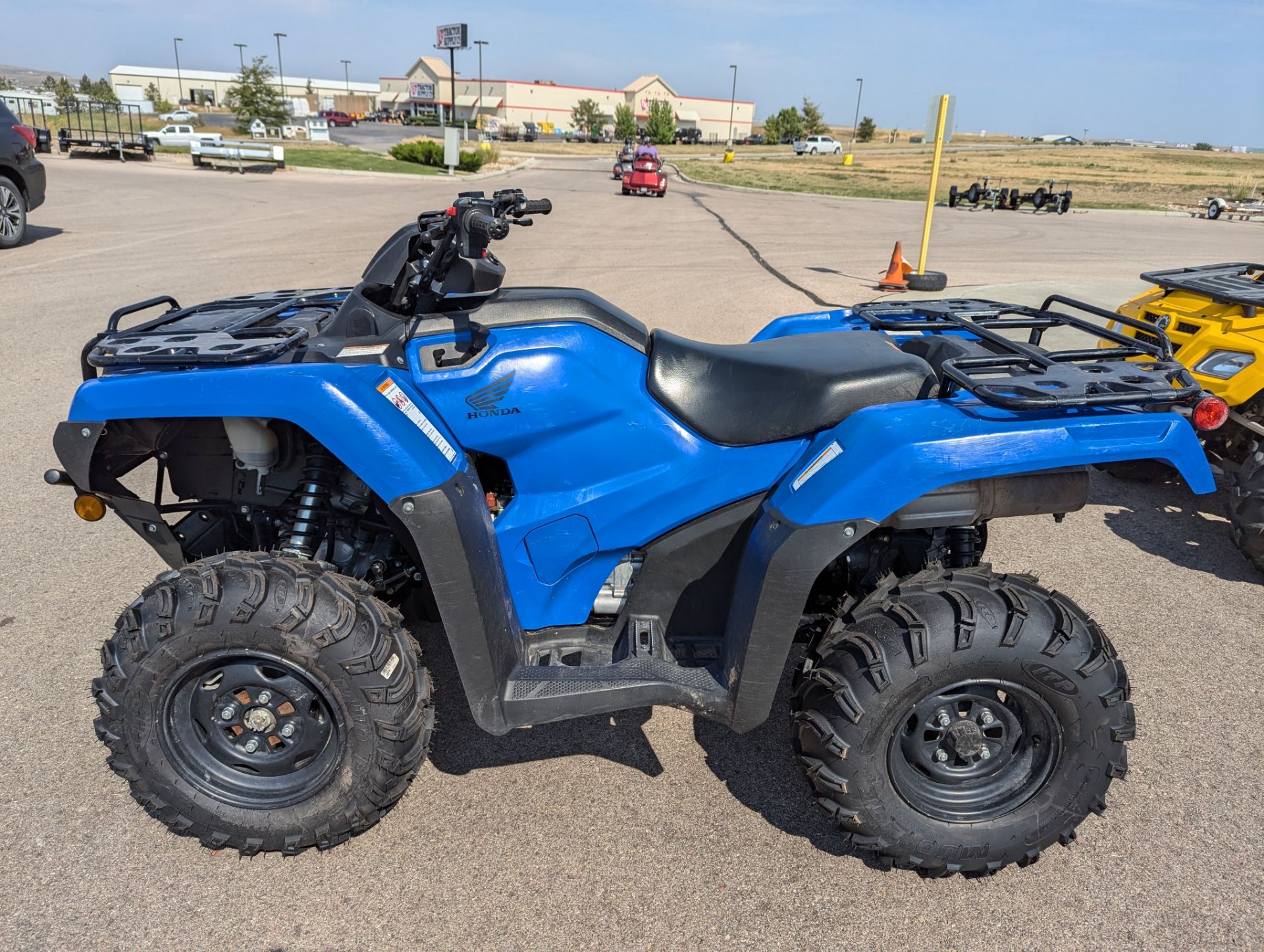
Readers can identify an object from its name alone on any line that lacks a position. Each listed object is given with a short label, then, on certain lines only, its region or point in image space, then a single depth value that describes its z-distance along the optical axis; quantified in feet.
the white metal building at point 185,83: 395.65
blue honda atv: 8.01
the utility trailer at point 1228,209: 86.35
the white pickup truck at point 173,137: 108.68
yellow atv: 14.37
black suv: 38.70
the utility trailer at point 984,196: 89.92
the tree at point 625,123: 290.35
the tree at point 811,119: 305.53
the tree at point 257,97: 152.56
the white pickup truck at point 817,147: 241.76
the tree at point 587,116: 322.96
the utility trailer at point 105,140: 95.55
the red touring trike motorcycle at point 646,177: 88.94
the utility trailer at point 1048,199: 85.61
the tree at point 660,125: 279.90
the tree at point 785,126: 302.45
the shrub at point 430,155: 116.26
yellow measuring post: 35.68
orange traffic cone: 39.29
